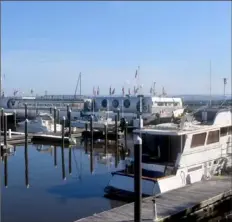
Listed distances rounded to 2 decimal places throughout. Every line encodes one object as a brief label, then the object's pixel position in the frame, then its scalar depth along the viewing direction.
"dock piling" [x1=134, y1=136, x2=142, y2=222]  12.03
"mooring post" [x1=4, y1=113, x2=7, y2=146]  29.39
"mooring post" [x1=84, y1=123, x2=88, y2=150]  37.83
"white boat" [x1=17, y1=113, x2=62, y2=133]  43.34
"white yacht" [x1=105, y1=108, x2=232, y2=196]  17.80
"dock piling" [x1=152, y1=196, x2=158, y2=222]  12.82
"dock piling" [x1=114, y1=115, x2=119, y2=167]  30.37
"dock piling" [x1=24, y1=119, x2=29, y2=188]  21.92
